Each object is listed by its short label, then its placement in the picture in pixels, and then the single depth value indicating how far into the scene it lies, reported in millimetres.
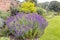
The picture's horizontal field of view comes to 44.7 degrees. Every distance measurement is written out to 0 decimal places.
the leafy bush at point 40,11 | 4822
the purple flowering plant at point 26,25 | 2589
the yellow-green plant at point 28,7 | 4402
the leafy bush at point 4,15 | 3617
